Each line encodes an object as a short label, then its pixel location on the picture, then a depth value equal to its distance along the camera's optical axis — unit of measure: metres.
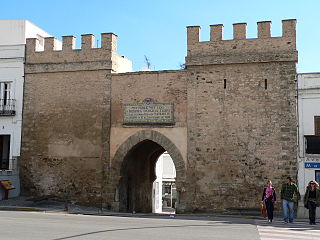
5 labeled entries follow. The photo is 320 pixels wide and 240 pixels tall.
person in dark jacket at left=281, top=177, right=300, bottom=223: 13.90
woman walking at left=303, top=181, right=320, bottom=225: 13.86
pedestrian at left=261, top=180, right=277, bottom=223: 13.98
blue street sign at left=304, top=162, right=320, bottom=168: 16.94
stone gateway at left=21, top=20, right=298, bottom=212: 17.83
